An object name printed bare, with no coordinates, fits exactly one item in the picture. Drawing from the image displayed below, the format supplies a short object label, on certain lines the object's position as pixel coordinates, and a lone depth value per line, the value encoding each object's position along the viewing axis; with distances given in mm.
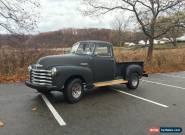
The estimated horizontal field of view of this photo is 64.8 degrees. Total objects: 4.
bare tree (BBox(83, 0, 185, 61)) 10721
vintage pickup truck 4498
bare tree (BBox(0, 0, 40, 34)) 8015
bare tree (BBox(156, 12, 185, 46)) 10711
